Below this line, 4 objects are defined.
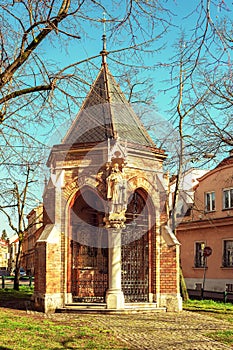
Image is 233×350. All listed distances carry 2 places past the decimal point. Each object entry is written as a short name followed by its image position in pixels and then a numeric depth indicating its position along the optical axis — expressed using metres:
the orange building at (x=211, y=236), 31.27
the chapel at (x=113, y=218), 15.76
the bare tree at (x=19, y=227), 27.11
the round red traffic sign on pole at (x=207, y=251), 26.86
